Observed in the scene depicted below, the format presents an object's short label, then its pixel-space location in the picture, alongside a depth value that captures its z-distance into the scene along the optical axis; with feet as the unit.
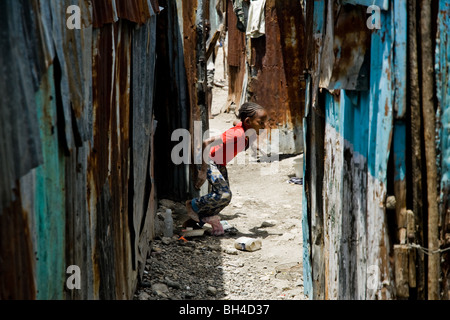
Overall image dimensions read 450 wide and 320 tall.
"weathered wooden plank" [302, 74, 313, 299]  15.26
